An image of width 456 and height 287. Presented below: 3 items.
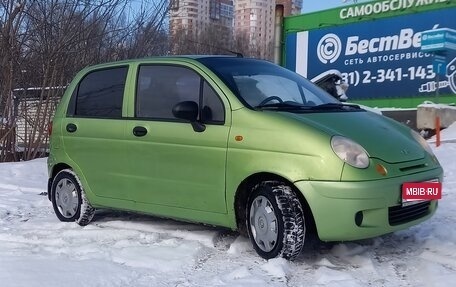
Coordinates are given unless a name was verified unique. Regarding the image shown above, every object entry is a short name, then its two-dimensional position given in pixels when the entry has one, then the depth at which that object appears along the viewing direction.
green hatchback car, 4.17
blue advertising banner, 19.08
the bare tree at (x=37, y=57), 12.32
